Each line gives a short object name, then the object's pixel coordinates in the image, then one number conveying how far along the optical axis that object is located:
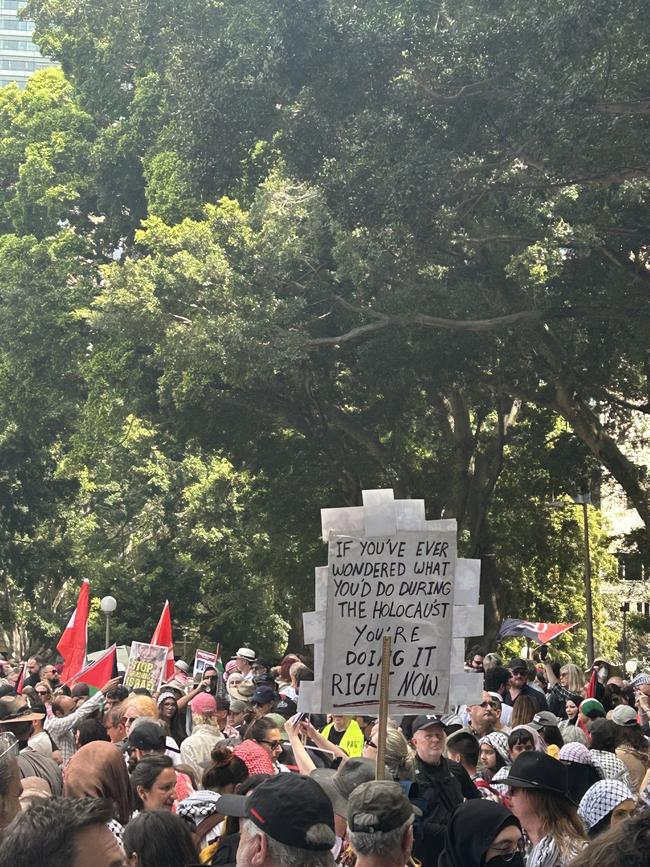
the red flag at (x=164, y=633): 18.08
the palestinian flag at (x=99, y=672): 15.17
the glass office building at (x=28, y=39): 193.02
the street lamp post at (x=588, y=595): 32.44
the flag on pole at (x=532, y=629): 26.97
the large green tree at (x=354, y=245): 20.25
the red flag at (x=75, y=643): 17.42
